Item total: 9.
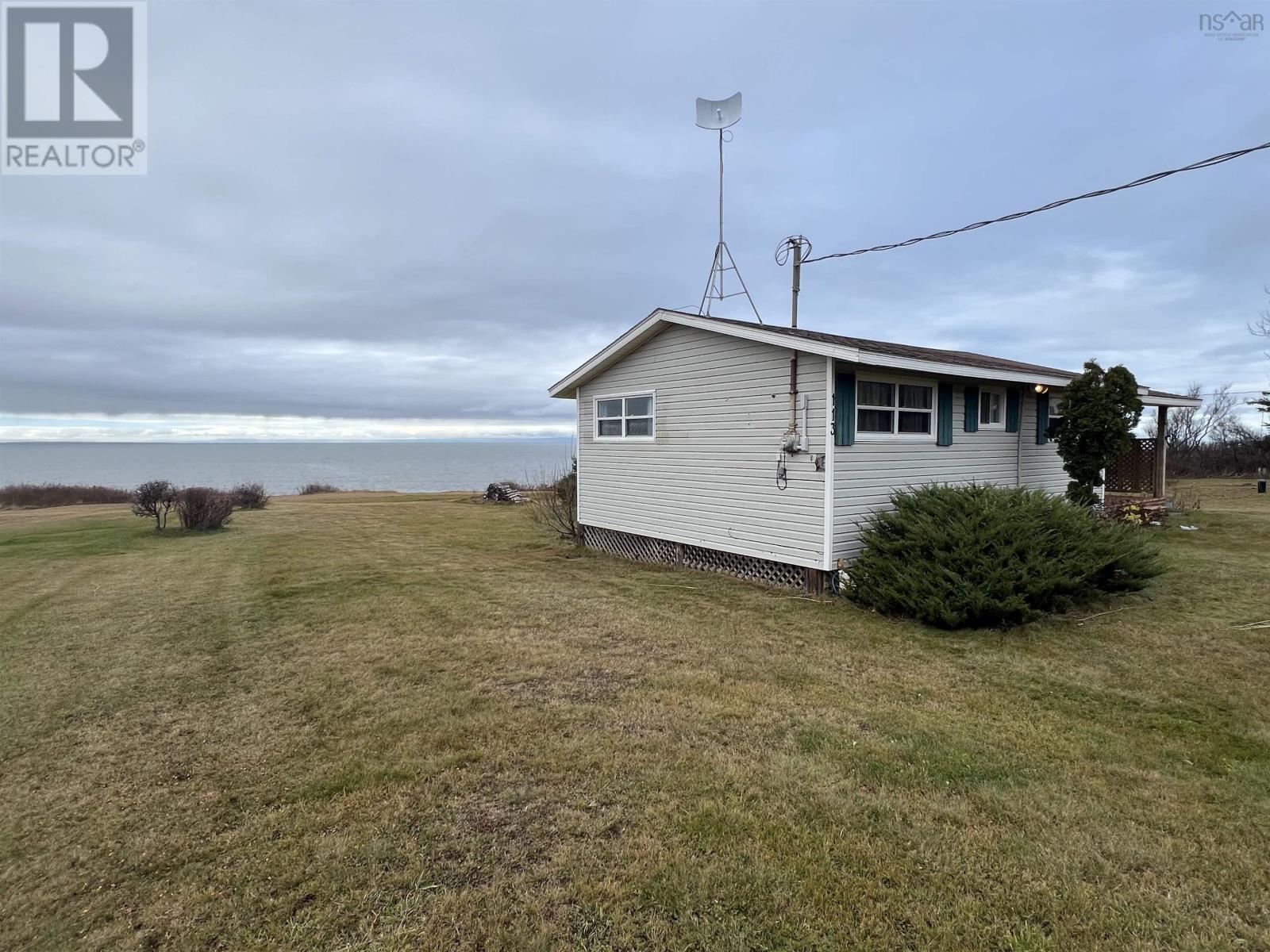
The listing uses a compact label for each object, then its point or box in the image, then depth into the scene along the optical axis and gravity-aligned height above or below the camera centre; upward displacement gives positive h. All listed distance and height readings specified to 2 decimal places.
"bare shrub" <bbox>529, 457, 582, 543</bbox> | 12.91 -0.89
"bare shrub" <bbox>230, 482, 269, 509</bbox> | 19.55 -1.08
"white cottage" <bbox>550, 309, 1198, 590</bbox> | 7.31 +0.45
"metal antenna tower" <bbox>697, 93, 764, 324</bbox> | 10.76 +6.31
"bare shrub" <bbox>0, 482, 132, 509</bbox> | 23.65 -1.28
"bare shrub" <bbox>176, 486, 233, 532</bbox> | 13.95 -1.06
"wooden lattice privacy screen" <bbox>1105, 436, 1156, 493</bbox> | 13.59 -0.07
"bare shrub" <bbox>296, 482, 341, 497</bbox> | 30.39 -1.29
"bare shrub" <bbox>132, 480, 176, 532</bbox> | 14.04 -0.84
